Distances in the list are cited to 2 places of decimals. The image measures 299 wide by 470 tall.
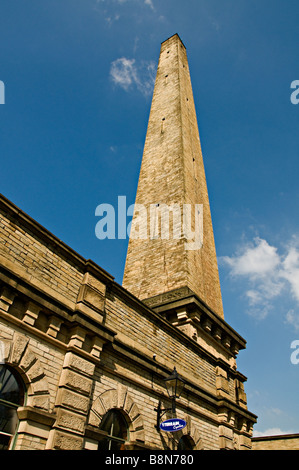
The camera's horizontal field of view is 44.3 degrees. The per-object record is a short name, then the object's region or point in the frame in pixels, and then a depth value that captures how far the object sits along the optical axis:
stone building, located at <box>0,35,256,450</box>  6.93
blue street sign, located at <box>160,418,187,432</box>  8.31
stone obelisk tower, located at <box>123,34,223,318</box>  17.14
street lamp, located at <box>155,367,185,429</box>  9.23
